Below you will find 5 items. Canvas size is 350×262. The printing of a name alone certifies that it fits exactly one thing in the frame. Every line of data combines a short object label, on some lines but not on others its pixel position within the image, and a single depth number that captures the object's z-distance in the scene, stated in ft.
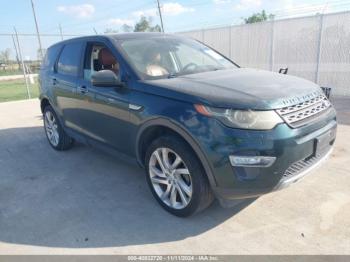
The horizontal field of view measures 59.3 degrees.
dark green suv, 8.09
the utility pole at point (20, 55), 41.29
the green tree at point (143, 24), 168.31
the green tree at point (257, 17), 135.86
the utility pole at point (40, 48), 51.37
